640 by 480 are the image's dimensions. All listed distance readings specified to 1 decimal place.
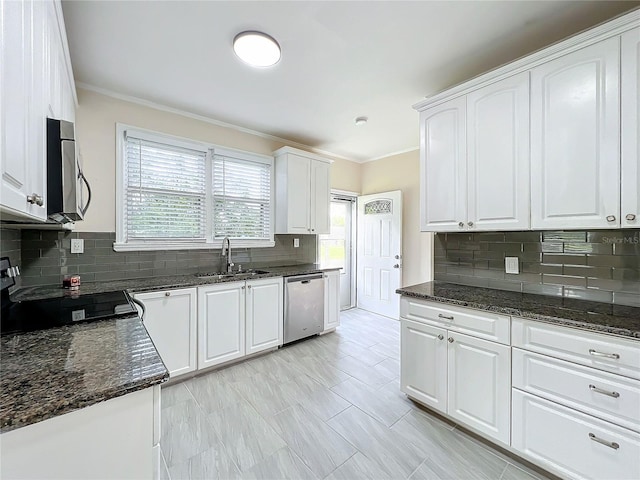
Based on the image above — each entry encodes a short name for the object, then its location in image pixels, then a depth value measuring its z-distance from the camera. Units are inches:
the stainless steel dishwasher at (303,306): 128.2
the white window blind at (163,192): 107.9
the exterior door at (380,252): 170.7
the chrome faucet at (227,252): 129.0
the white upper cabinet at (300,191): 141.6
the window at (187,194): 107.4
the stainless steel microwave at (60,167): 46.8
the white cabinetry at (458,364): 65.3
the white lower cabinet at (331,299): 146.0
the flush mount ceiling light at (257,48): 73.2
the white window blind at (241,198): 130.0
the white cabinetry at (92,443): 26.5
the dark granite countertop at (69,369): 27.1
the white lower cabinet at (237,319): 103.2
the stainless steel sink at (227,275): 112.9
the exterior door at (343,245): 190.9
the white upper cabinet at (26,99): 31.4
